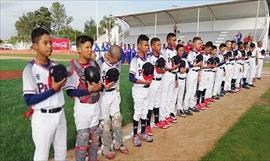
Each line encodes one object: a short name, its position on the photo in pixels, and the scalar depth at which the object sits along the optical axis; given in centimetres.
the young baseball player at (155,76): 560
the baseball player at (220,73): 921
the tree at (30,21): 7788
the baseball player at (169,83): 629
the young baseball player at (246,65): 1065
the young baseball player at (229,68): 966
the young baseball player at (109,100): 440
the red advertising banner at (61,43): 4044
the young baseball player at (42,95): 294
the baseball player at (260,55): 1192
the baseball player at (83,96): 356
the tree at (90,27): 8036
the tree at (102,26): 7288
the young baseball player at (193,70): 740
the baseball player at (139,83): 507
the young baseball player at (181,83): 676
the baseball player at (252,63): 1132
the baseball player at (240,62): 1030
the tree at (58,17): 7788
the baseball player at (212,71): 829
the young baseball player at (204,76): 809
